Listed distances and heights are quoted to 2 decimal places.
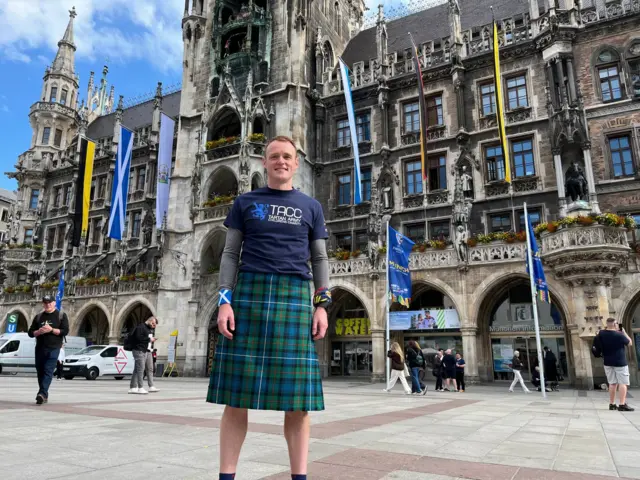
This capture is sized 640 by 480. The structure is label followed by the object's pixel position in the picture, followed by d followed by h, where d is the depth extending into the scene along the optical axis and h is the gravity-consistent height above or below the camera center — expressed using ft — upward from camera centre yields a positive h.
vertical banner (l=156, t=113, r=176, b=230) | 91.56 +33.90
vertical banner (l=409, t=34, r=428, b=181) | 77.30 +35.61
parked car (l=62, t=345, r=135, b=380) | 72.54 -2.53
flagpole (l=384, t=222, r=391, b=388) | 56.90 +4.96
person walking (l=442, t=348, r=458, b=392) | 56.24 -2.34
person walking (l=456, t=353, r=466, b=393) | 55.92 -3.01
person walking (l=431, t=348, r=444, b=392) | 56.88 -2.96
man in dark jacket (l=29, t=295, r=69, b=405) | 27.12 +0.29
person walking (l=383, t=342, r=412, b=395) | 49.06 -1.85
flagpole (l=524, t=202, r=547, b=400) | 48.37 +6.46
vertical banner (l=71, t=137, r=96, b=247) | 92.73 +30.33
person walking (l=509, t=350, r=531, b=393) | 54.50 -2.44
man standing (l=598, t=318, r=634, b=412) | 30.83 -0.68
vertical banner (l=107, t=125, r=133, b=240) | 86.89 +29.37
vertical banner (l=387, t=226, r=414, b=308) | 56.75 +9.18
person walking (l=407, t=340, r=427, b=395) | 48.03 -1.70
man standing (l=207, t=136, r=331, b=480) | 9.32 +0.66
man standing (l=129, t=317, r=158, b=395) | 37.24 -0.19
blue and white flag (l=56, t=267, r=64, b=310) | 97.23 +10.89
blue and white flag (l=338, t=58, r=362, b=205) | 79.71 +35.13
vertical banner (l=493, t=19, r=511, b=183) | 69.41 +32.98
